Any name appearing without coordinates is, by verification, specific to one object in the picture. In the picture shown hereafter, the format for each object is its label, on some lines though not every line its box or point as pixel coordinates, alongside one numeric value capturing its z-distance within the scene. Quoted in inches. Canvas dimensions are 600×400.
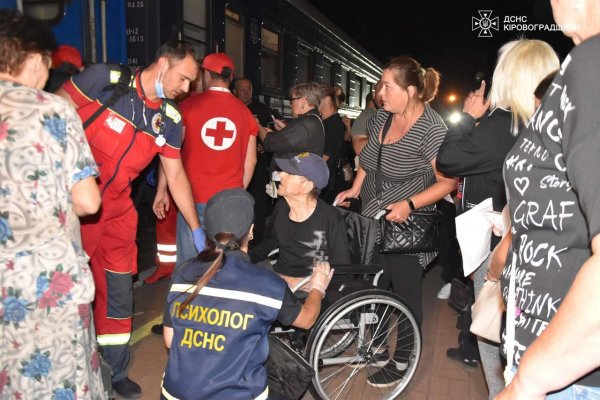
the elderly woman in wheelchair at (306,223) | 118.1
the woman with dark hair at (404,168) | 120.0
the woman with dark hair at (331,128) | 225.8
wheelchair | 103.9
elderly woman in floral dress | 69.6
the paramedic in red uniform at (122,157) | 104.7
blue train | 178.2
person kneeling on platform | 71.3
